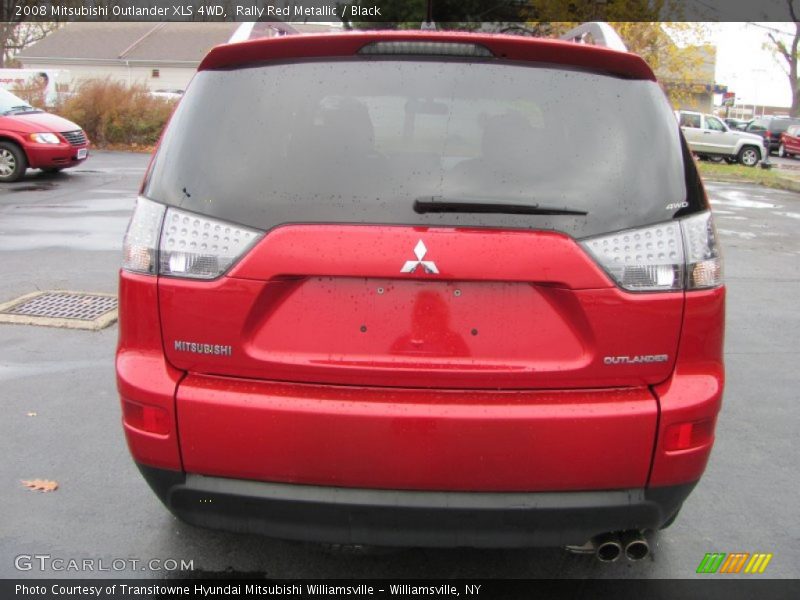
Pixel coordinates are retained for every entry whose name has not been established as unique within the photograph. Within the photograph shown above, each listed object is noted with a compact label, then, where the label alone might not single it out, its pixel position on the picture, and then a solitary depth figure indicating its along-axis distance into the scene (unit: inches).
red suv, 88.4
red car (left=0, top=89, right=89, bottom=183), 586.2
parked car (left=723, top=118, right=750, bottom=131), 1629.6
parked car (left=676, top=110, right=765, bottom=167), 1136.8
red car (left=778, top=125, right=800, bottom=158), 1371.8
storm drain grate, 231.5
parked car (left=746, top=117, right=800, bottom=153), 1493.6
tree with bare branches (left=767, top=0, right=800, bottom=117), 1946.4
